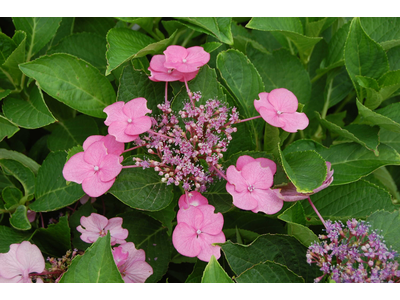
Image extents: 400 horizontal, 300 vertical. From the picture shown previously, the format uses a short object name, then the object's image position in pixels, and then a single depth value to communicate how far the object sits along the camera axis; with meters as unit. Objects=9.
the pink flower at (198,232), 0.59
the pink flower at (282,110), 0.61
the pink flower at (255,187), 0.59
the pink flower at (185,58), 0.62
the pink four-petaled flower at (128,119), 0.59
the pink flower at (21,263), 0.62
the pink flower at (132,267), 0.63
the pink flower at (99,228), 0.64
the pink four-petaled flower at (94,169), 0.58
